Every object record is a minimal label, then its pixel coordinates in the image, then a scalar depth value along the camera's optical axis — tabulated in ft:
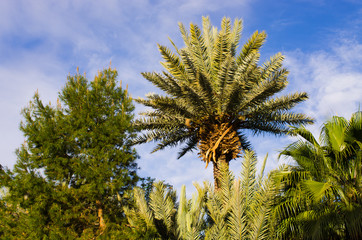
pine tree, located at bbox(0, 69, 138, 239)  30.09
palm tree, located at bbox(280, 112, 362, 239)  24.88
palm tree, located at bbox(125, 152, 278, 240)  26.50
